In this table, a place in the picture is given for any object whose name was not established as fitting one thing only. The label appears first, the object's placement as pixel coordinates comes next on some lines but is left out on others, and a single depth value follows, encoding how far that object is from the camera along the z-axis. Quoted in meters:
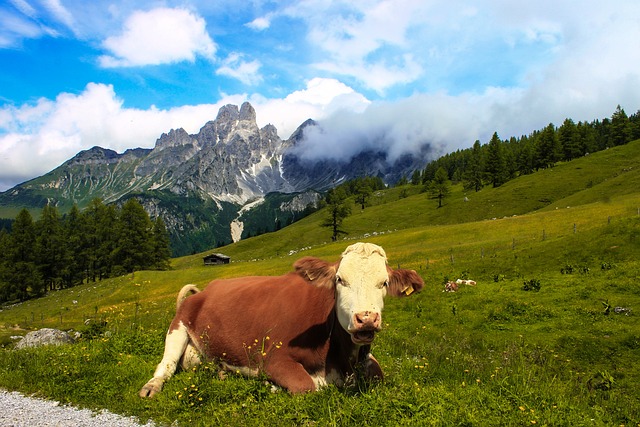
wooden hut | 95.56
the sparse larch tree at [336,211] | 88.75
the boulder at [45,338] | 14.71
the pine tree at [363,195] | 140.62
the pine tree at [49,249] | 71.44
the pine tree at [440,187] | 107.50
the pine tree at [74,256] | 74.50
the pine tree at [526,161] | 108.06
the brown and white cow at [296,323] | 5.73
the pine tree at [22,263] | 65.00
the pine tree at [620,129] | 108.38
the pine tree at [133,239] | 73.38
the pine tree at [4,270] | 64.06
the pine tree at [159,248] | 77.79
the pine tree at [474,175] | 110.70
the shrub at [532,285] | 20.53
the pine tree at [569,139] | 103.94
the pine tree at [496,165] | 104.31
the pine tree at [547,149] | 101.30
